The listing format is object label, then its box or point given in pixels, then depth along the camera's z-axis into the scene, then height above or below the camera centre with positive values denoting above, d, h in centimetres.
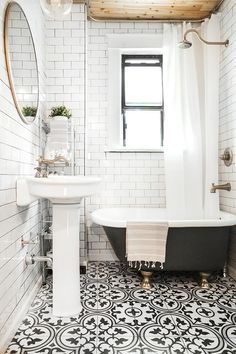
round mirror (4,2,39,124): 167 +82
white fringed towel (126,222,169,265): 224 -55
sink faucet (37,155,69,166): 232 +15
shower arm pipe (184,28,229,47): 269 +137
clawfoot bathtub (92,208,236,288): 227 -58
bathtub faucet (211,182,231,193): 269 -10
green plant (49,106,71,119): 262 +65
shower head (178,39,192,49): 245 +123
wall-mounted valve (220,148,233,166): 268 +21
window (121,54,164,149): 330 +98
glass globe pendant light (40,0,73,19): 189 +122
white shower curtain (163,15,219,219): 287 +52
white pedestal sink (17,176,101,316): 188 -55
